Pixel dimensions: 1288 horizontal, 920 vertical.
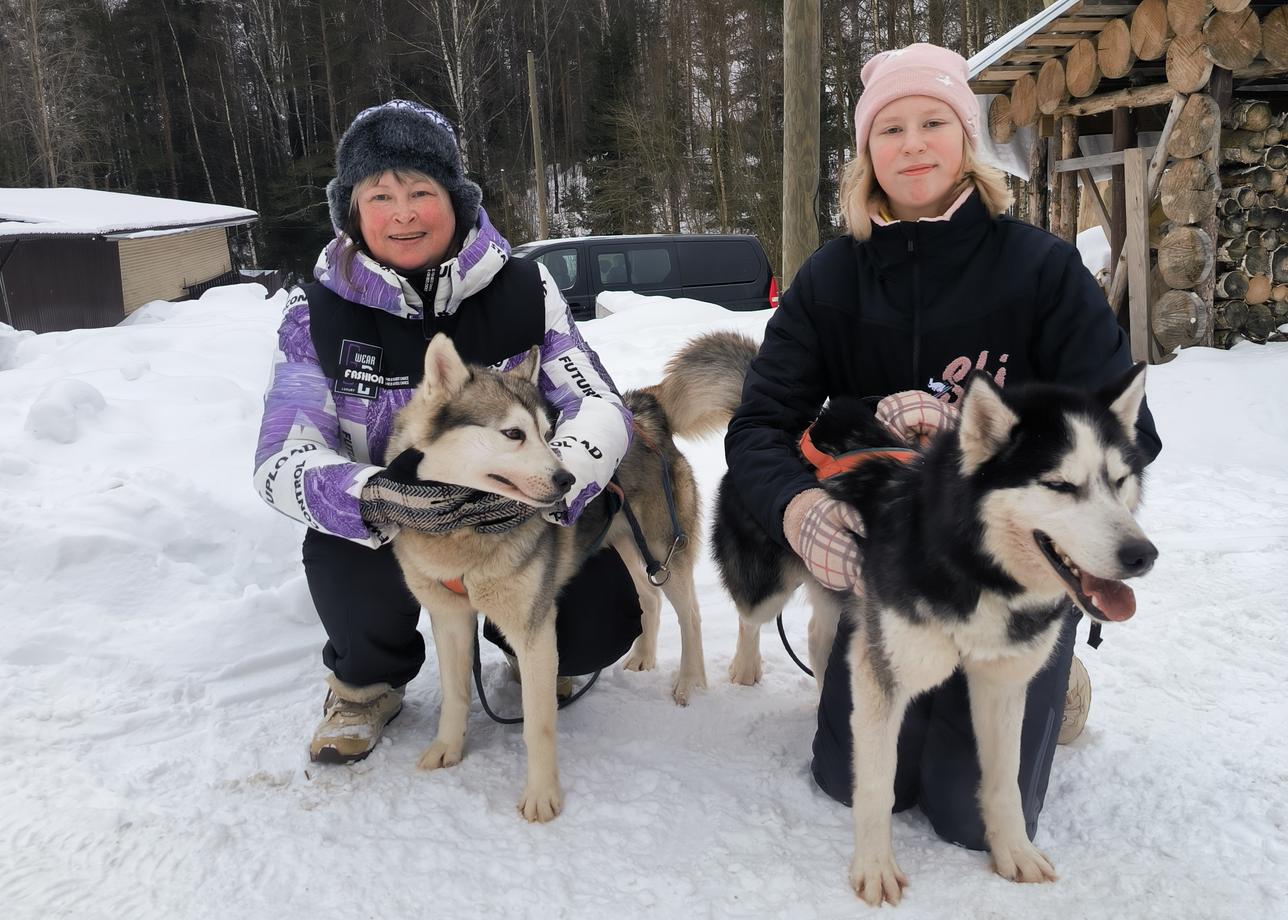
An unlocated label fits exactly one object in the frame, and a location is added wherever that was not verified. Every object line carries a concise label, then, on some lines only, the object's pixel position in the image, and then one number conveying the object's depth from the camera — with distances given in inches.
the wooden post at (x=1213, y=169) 207.8
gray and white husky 71.2
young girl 70.2
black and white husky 52.2
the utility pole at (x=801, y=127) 209.0
